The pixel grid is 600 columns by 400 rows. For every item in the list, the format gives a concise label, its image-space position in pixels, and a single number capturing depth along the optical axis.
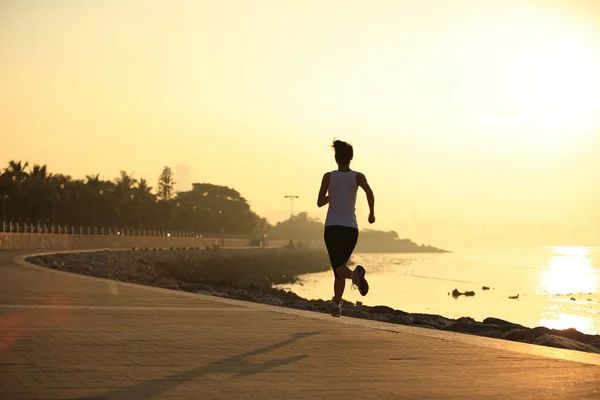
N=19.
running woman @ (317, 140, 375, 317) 9.52
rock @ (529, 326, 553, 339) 14.82
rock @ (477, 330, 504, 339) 15.61
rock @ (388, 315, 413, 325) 17.90
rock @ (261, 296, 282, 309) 24.80
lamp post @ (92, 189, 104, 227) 103.75
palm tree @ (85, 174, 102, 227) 104.90
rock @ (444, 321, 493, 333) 17.70
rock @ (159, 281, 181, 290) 27.84
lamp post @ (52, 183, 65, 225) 94.15
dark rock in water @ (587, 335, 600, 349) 14.73
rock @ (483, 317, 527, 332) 19.54
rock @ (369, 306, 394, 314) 23.05
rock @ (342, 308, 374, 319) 17.89
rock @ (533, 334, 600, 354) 11.74
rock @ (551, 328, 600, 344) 16.17
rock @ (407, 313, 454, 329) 18.14
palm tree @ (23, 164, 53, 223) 94.25
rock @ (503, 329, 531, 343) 14.68
